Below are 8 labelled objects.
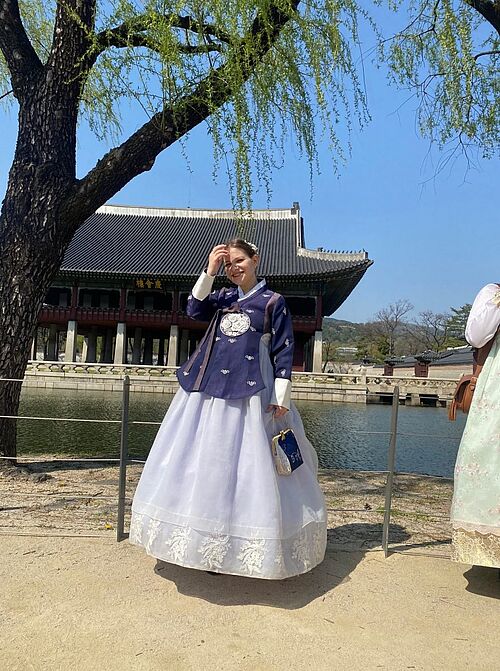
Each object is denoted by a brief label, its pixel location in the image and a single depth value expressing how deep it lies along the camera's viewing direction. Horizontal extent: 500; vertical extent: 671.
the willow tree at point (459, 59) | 3.65
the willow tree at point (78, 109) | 3.55
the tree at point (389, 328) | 43.38
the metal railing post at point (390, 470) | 2.55
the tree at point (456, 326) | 42.59
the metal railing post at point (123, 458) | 2.57
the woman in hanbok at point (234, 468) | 1.98
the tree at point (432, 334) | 43.97
